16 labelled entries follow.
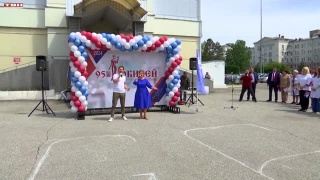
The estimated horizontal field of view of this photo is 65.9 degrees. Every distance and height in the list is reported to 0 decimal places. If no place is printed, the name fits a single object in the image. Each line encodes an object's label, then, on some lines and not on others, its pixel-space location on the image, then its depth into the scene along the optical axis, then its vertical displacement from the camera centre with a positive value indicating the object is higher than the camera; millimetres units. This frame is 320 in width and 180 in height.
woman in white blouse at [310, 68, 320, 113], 9548 -509
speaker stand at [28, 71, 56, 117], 10087 -1163
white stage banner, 9356 +294
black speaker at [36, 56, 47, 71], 9635 +650
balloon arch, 8695 +1096
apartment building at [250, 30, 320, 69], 90840 +11452
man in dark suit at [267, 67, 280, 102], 13303 -107
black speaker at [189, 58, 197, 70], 10345 +642
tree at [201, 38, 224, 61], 73133 +9203
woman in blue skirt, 8532 -541
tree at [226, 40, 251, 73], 60801 +5460
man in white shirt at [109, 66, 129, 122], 8492 -366
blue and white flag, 9981 -31
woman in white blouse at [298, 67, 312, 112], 10037 -409
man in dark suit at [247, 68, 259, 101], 13653 -48
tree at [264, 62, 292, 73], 73200 +3883
